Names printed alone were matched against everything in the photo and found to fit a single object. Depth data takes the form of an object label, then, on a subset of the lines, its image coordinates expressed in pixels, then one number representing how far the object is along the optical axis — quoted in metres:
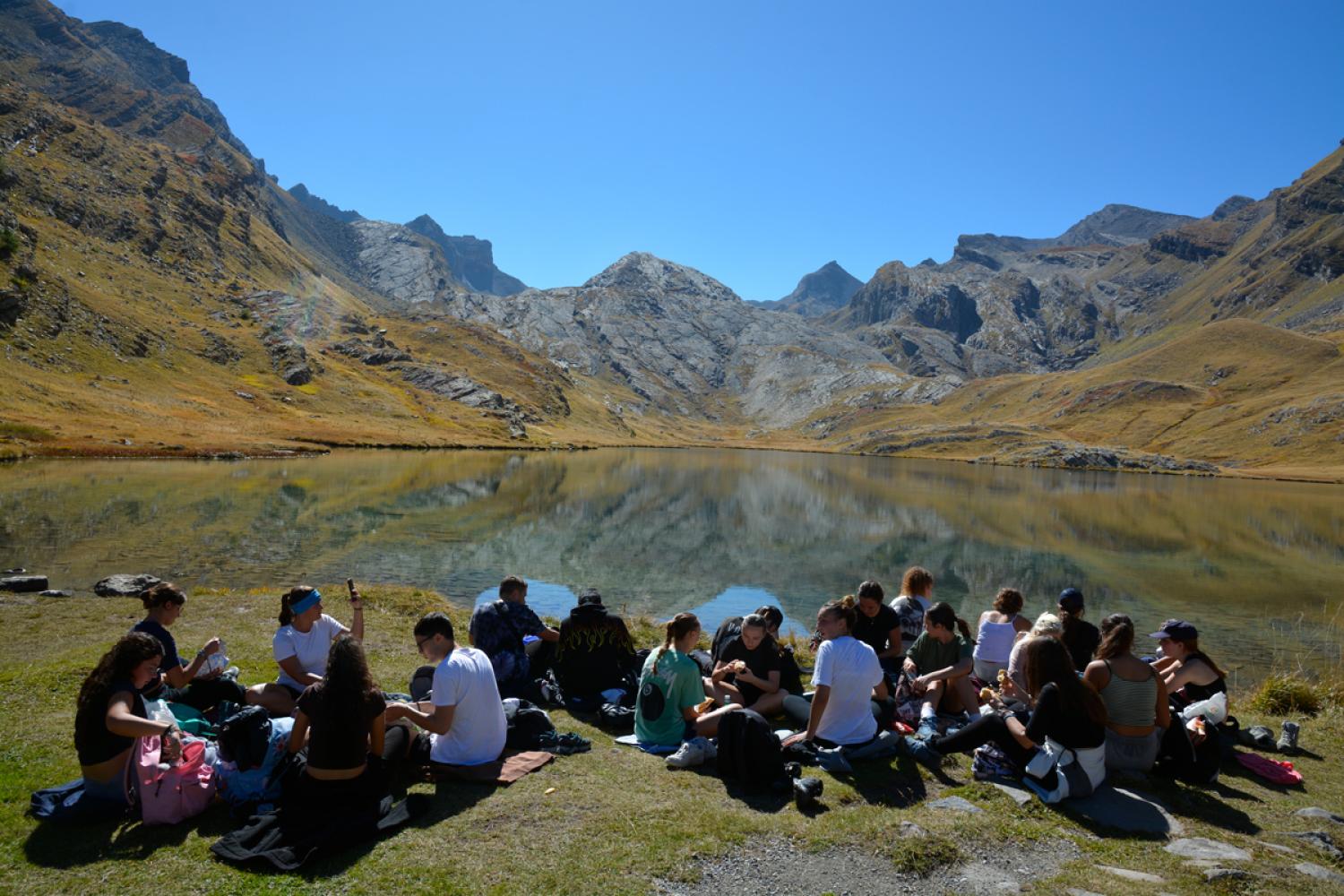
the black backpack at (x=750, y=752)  9.50
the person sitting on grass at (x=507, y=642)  12.95
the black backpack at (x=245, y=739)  8.17
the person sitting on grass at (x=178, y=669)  9.99
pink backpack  7.60
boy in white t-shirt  9.13
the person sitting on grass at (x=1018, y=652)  10.72
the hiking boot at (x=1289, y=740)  12.09
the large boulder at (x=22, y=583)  21.02
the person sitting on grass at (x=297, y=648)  10.77
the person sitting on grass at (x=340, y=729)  7.72
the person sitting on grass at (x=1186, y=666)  11.84
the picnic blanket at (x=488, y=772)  9.22
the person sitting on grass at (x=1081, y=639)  12.94
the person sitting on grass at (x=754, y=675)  11.80
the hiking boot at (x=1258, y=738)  12.10
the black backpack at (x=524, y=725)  10.41
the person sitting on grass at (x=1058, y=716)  9.32
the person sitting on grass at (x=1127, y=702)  10.08
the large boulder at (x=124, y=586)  21.05
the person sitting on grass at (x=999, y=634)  13.46
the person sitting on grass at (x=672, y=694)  10.91
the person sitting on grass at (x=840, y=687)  10.28
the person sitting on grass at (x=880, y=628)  14.20
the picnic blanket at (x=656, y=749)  10.88
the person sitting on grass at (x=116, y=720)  7.54
